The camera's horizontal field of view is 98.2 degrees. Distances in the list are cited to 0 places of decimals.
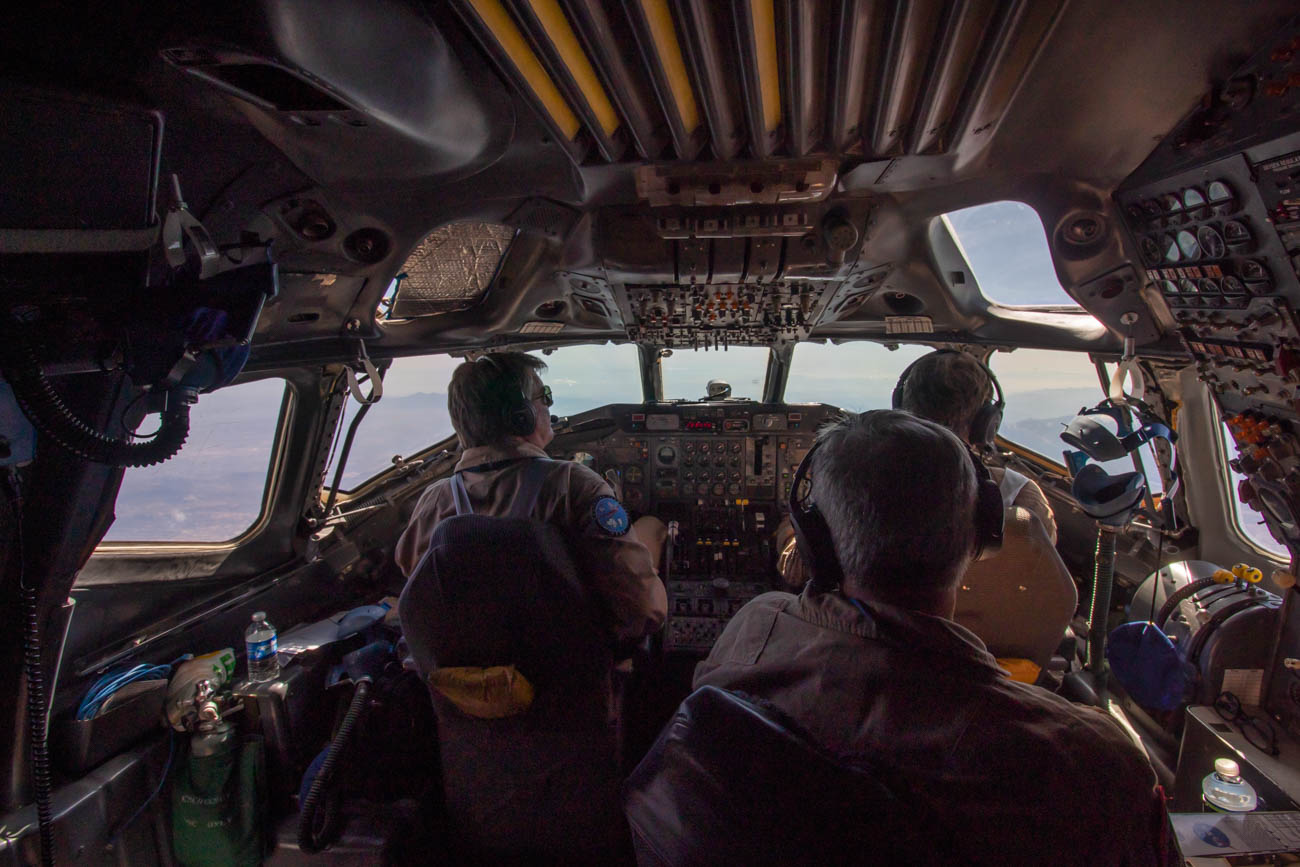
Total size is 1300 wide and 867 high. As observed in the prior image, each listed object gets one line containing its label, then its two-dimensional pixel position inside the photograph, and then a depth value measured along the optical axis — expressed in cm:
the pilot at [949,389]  189
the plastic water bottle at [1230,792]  167
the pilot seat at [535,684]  159
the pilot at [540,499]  187
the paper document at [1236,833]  133
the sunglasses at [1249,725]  173
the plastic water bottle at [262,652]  226
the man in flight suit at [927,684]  67
